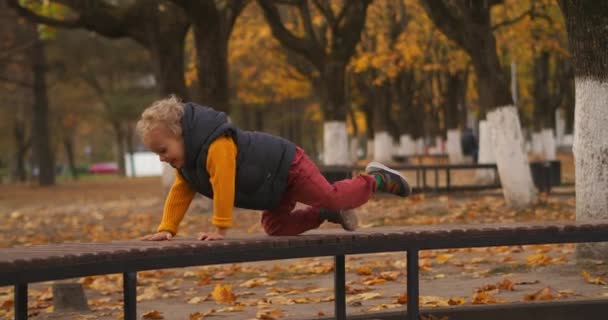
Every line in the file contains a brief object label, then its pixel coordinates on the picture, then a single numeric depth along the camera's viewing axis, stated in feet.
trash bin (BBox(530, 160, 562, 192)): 79.10
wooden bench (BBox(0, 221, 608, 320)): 18.30
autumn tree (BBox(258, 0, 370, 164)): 88.28
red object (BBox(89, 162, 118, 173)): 374.22
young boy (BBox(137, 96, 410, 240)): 21.31
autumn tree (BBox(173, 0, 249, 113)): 68.44
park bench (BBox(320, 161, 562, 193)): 74.23
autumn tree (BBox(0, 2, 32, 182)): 129.90
